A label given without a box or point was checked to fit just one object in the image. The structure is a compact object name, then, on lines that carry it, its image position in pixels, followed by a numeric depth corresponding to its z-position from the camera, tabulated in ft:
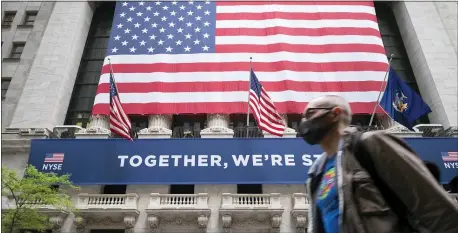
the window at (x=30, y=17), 99.55
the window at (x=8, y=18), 99.96
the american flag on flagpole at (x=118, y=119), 62.95
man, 6.81
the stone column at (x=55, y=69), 80.59
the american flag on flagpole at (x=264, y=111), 60.70
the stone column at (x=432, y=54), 82.89
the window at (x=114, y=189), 71.72
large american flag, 77.36
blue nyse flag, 64.49
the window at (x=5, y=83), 88.58
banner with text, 68.54
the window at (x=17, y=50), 94.22
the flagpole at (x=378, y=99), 70.04
